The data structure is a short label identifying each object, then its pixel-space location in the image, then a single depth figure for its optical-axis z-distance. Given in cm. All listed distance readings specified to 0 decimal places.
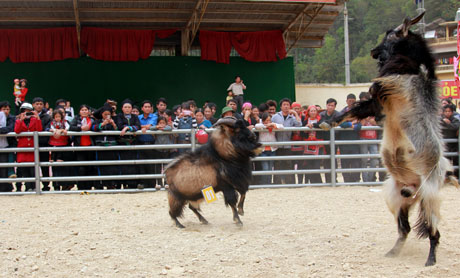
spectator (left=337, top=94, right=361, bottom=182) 916
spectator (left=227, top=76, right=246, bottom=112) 1555
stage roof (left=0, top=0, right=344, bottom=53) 1400
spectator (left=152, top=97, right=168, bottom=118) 943
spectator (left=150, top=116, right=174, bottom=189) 882
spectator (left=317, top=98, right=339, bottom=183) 905
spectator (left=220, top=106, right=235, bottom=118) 775
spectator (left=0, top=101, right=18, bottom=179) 859
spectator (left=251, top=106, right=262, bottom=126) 952
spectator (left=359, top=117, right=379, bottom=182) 918
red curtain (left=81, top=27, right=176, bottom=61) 1543
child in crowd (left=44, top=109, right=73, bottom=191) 850
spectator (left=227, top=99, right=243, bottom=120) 885
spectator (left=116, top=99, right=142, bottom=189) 866
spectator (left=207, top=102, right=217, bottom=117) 976
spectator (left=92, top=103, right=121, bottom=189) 859
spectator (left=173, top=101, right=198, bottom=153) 887
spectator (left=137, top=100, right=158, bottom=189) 873
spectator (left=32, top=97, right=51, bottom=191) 866
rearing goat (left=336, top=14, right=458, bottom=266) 391
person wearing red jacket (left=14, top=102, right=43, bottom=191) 849
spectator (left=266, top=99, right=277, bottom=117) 1023
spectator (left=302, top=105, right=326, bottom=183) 912
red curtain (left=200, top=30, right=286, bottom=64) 1652
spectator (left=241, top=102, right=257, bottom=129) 904
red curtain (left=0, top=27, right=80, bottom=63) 1508
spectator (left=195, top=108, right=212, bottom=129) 887
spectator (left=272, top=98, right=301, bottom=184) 916
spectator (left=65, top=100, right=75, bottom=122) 1200
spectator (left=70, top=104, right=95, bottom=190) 864
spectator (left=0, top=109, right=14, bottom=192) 848
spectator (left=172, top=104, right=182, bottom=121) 970
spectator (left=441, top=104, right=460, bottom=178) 927
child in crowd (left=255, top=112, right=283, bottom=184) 876
